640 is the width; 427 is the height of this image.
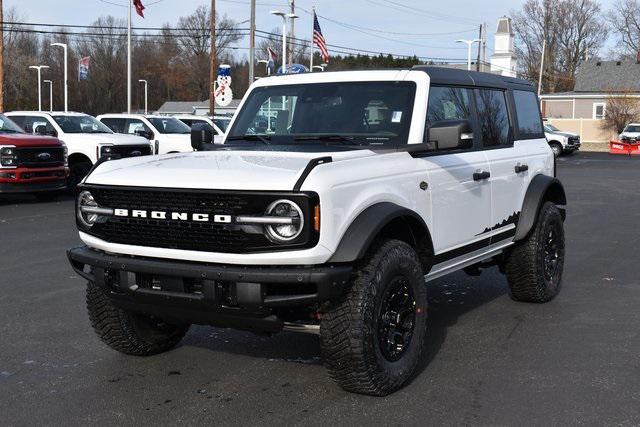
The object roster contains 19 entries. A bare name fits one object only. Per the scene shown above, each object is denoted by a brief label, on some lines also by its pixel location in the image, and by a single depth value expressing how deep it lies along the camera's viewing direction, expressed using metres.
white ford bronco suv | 3.97
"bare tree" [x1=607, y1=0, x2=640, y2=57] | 90.44
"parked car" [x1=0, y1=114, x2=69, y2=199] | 14.84
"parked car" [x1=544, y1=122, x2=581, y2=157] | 39.16
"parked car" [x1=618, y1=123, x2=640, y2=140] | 44.84
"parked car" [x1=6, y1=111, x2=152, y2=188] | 17.14
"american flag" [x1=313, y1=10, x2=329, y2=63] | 37.09
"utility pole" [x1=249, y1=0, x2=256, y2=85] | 32.12
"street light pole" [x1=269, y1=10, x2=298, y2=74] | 33.28
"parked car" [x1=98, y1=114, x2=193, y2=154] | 21.00
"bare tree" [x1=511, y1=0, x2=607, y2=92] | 91.12
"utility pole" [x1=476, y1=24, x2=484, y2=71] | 62.37
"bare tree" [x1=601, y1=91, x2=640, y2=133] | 59.75
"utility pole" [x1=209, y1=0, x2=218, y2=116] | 33.88
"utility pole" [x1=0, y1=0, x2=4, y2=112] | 30.30
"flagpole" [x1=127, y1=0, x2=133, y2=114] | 38.54
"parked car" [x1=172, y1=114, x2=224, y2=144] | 23.51
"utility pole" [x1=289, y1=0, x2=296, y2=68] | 42.08
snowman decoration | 24.75
